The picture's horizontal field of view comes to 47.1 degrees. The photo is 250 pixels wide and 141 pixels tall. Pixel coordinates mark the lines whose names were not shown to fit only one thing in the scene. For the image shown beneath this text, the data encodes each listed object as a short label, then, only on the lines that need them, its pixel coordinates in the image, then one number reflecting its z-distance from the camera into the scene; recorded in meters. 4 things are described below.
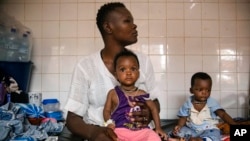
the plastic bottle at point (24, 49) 2.57
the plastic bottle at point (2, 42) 2.43
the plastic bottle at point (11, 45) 2.49
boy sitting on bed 1.81
